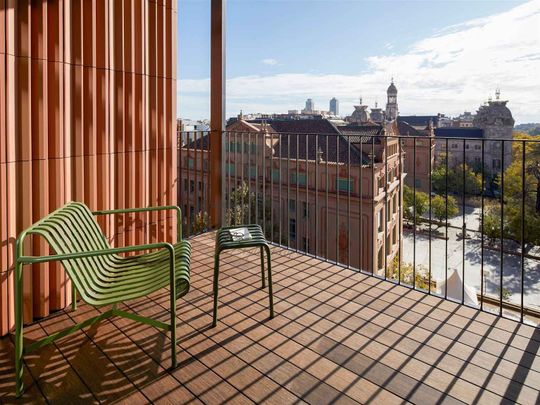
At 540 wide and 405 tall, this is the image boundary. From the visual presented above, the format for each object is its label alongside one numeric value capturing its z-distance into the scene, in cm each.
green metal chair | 175
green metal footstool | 234
